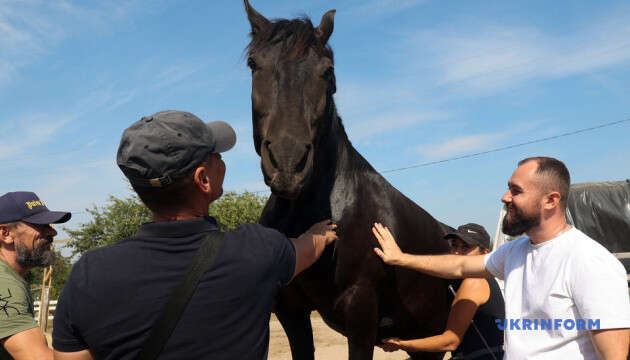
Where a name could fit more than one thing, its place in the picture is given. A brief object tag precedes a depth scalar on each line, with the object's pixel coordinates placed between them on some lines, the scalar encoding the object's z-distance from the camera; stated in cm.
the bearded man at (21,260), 248
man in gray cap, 154
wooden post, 1714
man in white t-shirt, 213
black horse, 272
